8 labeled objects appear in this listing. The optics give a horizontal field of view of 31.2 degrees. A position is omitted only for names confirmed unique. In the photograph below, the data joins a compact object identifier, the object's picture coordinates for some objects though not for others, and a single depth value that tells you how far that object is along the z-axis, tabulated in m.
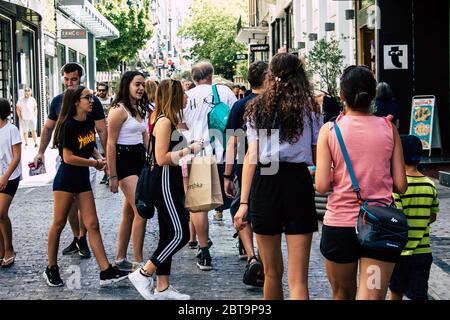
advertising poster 16.52
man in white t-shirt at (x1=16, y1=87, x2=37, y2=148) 24.09
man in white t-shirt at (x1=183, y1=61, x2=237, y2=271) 7.89
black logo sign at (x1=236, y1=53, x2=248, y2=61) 38.86
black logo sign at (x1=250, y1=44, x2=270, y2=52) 31.14
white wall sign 17.39
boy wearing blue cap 5.05
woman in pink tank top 4.28
